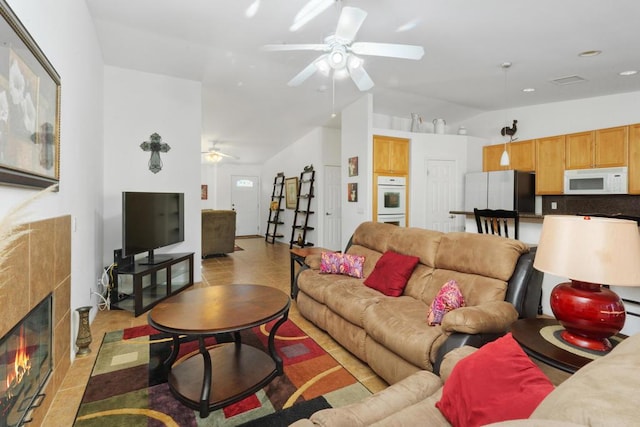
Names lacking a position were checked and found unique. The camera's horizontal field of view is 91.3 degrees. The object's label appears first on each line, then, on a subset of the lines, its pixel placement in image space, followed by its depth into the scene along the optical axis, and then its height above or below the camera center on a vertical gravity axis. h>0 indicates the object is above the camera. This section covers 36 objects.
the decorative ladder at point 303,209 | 7.26 -0.05
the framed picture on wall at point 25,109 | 1.24 +0.46
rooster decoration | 5.71 +1.43
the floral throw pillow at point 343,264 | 3.14 -0.59
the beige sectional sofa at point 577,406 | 0.54 -0.38
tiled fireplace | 1.29 -0.57
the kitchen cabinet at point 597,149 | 4.55 +0.91
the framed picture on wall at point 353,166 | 5.38 +0.72
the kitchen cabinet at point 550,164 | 5.14 +0.73
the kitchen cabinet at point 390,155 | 5.21 +0.90
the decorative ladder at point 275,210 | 8.82 -0.10
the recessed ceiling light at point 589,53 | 3.45 +1.74
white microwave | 4.52 +0.42
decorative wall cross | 4.18 +0.77
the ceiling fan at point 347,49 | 2.36 +1.28
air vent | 4.20 +1.76
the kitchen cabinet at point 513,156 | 5.49 +0.95
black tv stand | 3.30 -0.94
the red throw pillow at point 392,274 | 2.63 -0.58
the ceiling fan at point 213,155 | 7.47 +1.25
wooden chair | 3.13 -0.10
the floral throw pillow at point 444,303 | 1.98 -0.62
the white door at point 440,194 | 5.75 +0.25
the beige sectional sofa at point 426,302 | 1.78 -0.69
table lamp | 1.30 -0.26
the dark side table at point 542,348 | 1.30 -0.64
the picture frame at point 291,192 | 7.97 +0.40
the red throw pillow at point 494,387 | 0.91 -0.56
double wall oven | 5.27 +0.13
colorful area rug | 1.77 -1.19
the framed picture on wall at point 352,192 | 5.40 +0.27
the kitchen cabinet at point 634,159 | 4.40 +0.70
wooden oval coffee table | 1.82 -0.93
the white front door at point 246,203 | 10.04 +0.12
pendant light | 3.88 +1.78
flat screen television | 3.31 -0.19
